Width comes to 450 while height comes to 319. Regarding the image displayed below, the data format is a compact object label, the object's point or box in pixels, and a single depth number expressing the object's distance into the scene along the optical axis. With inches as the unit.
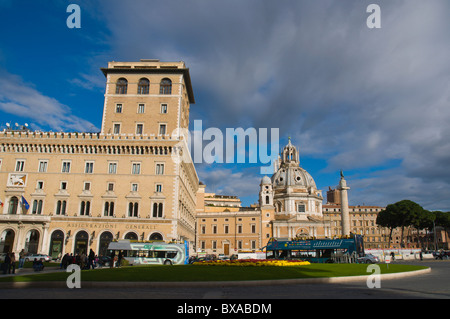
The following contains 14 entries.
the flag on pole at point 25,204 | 1855.7
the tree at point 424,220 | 3799.2
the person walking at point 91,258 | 1194.9
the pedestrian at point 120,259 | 1410.1
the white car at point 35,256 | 1663.4
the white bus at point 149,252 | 1601.1
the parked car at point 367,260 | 1660.6
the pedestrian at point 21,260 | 1218.2
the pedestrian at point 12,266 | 955.6
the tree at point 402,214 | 3779.0
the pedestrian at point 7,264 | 935.0
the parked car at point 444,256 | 2415.1
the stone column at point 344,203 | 2655.0
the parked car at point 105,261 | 1532.7
